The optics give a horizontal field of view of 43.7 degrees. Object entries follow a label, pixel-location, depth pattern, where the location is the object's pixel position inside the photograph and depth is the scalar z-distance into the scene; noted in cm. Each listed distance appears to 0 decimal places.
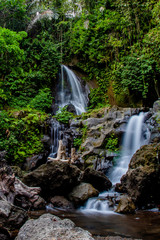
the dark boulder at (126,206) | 538
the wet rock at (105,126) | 1073
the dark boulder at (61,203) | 623
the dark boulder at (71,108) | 1510
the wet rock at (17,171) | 804
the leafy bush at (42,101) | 1505
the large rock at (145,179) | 609
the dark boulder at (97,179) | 767
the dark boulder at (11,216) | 332
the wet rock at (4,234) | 309
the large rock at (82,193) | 640
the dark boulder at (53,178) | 675
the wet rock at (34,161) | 1071
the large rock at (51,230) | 215
